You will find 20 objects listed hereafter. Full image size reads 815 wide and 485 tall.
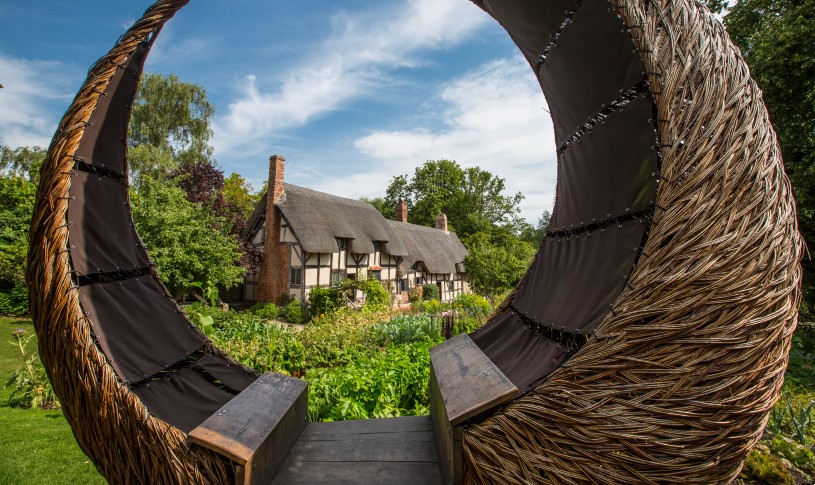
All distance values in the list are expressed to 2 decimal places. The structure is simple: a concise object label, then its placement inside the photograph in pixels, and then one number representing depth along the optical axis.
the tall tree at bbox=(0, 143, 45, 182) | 34.72
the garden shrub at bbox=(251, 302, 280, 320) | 17.05
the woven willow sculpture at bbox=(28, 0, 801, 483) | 0.83
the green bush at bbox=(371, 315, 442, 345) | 8.16
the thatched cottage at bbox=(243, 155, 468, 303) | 18.45
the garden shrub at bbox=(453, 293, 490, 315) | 18.49
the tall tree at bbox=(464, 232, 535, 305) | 25.34
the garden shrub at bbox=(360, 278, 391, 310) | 18.31
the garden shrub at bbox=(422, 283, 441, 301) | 24.95
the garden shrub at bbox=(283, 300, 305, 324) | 16.98
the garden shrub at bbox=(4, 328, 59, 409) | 5.75
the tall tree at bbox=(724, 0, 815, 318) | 8.20
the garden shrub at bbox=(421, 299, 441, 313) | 16.03
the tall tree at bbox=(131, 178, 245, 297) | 15.02
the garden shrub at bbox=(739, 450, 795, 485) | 2.17
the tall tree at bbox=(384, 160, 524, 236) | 40.00
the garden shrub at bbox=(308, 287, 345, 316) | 16.97
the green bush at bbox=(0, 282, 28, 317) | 14.11
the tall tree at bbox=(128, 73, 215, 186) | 21.75
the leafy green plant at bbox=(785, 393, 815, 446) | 2.72
